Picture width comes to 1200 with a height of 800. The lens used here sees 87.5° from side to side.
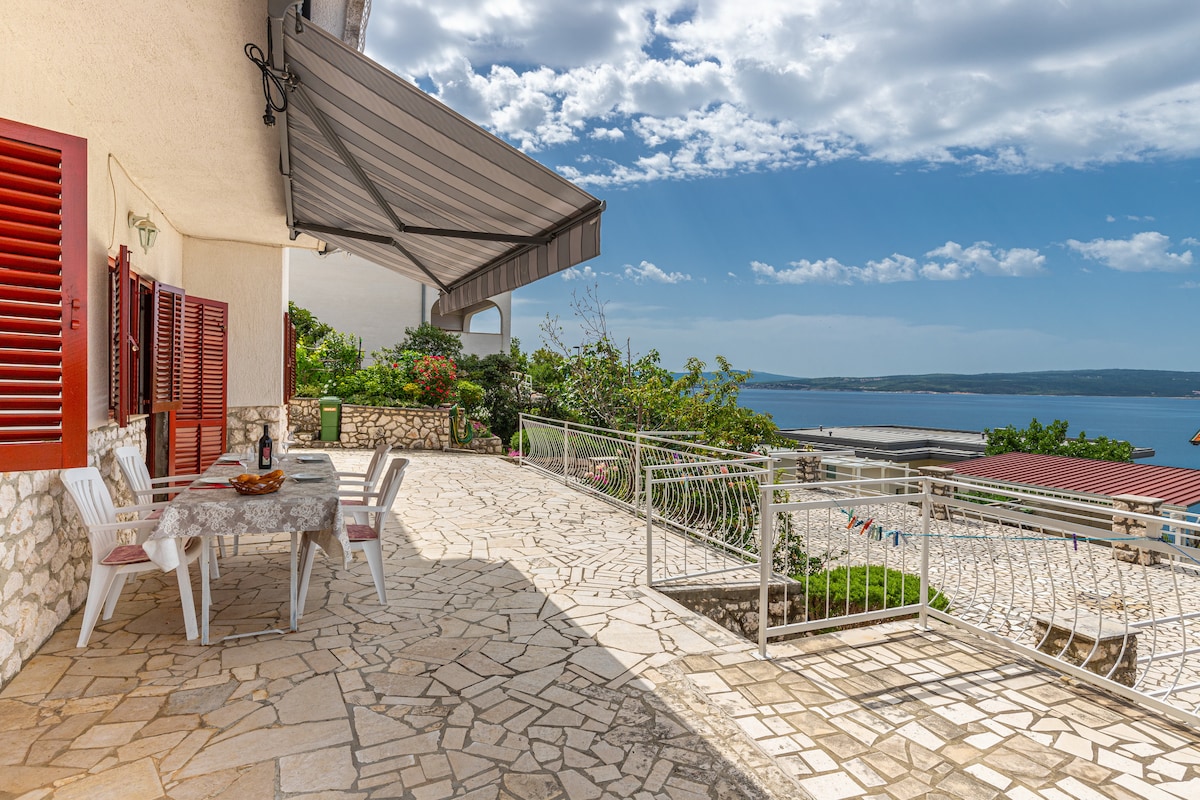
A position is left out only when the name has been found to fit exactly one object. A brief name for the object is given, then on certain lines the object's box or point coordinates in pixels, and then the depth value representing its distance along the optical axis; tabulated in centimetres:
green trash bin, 1469
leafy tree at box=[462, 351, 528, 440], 1745
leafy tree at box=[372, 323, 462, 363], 2141
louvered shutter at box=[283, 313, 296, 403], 1009
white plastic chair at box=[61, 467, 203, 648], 383
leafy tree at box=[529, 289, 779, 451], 1130
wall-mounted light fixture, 583
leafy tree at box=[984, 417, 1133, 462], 2070
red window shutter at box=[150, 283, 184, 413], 594
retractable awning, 341
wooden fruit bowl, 413
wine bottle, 526
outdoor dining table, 368
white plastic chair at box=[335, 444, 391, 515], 524
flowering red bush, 1541
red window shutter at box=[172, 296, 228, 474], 718
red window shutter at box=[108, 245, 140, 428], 500
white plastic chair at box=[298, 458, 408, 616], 455
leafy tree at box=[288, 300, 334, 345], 1991
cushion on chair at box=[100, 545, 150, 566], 386
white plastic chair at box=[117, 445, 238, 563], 483
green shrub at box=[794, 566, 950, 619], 704
